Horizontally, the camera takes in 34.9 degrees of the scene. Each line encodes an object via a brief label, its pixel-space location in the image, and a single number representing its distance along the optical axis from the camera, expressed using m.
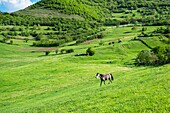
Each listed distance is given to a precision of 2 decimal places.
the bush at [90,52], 108.50
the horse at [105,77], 41.55
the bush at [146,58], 83.34
